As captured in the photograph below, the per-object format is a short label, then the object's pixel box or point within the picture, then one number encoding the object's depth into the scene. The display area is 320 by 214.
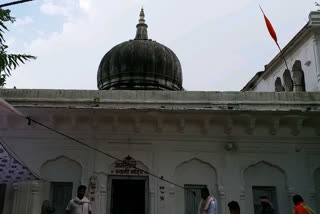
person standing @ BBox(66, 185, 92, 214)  6.26
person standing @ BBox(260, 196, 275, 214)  6.34
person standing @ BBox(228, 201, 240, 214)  5.41
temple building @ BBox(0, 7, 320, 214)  8.20
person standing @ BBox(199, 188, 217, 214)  6.23
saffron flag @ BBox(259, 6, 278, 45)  13.00
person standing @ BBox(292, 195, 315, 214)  6.25
